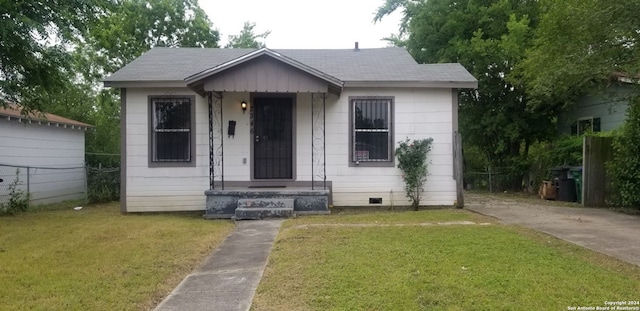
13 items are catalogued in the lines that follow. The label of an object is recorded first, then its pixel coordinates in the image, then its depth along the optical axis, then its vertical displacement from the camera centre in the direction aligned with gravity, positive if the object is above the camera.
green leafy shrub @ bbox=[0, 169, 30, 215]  10.05 -1.13
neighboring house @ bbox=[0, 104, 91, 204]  11.73 +0.00
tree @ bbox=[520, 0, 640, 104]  7.58 +2.14
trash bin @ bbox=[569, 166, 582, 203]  11.27 -0.67
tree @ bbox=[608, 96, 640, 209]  8.83 -0.15
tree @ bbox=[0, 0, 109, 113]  8.24 +2.30
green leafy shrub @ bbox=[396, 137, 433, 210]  9.55 -0.22
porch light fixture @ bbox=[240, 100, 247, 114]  9.71 +1.10
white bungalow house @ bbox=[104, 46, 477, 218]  9.64 +0.37
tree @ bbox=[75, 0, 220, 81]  23.05 +7.15
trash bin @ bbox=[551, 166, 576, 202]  11.62 -0.88
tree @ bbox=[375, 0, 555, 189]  14.58 +3.13
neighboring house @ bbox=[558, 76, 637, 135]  12.23 +1.33
